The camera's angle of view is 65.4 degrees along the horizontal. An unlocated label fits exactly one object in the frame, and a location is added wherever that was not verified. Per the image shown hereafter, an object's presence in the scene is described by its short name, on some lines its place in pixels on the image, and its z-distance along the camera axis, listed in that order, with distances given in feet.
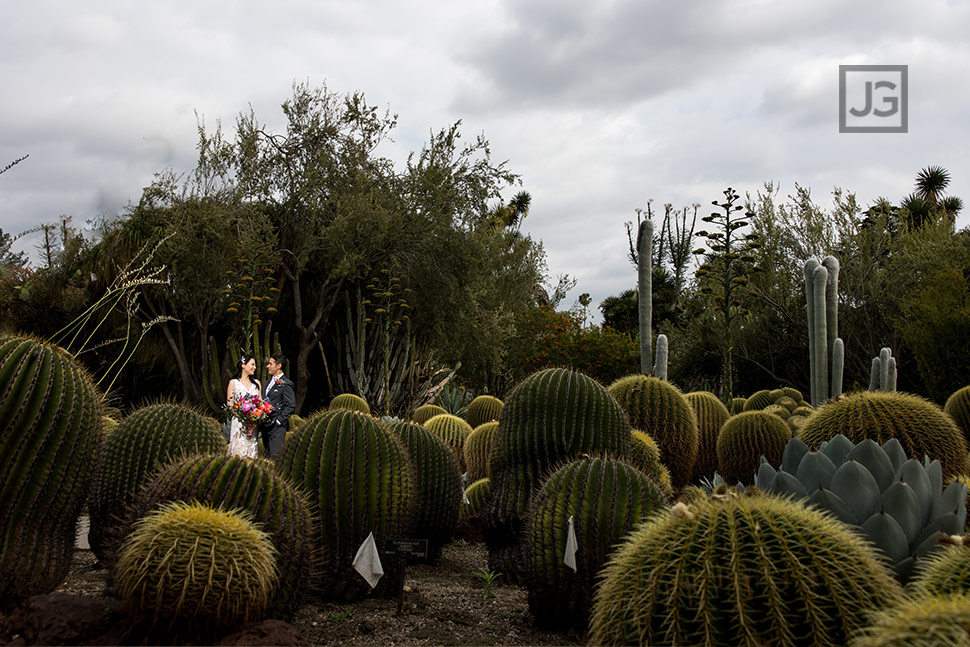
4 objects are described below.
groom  27.58
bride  24.54
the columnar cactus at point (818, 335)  37.32
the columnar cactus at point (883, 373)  43.86
